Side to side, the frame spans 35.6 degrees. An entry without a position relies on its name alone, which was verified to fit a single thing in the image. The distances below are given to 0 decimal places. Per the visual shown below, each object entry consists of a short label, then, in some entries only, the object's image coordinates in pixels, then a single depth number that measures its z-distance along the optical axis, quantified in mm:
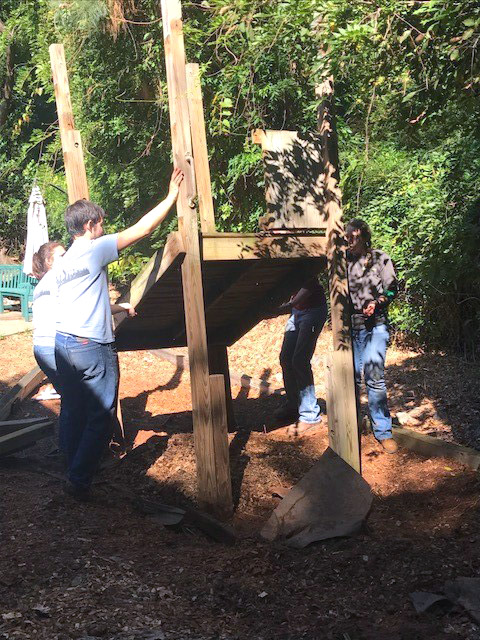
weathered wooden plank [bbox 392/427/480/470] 5539
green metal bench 16712
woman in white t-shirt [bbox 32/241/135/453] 6521
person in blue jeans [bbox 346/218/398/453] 5988
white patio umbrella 11649
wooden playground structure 4820
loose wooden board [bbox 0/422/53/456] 6258
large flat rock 4465
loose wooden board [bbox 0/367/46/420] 8978
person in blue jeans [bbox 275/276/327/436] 6930
